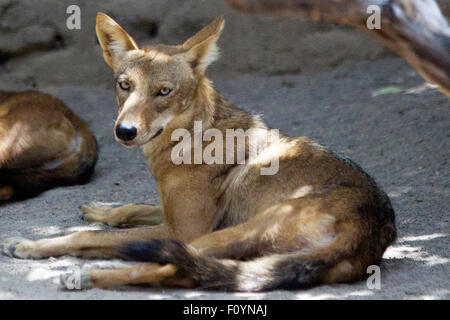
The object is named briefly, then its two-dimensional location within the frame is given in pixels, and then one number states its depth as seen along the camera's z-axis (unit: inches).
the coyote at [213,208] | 374.3
